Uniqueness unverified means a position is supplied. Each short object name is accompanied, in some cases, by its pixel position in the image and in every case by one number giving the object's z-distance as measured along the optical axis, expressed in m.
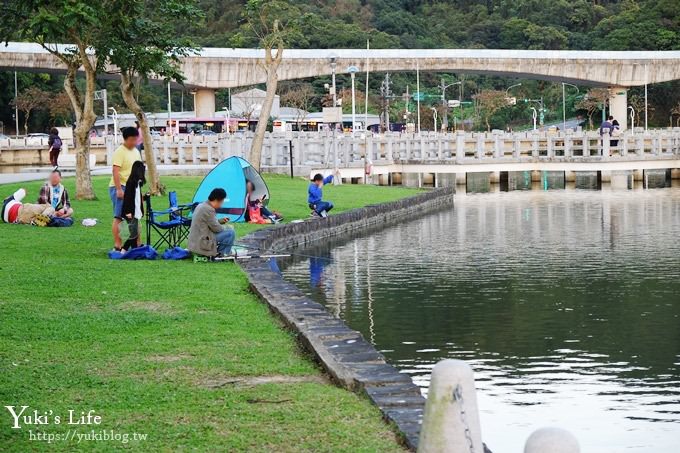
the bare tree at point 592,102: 106.65
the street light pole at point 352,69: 50.14
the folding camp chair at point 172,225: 18.75
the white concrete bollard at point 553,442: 4.86
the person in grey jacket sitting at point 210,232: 17.14
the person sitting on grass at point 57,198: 22.20
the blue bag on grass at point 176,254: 17.75
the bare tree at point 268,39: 40.00
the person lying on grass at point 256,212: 25.36
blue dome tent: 23.92
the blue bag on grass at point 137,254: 17.53
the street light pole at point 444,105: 102.14
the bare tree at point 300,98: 106.19
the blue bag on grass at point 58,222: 22.00
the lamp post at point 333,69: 51.47
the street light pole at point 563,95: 107.38
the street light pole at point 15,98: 88.38
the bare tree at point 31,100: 90.56
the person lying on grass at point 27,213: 22.08
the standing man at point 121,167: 17.31
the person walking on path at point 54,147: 39.97
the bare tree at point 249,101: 90.44
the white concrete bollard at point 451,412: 5.82
